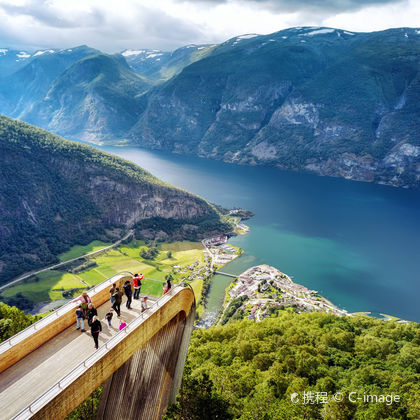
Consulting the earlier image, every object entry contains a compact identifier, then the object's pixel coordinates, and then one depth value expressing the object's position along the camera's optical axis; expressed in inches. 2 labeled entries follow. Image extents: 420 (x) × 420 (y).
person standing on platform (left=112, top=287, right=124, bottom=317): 591.5
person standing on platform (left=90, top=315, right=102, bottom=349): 502.3
